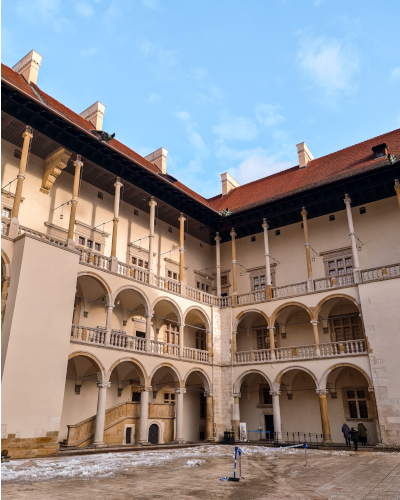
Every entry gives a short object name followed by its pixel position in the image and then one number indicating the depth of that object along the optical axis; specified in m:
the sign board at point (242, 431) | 18.42
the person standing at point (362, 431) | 16.66
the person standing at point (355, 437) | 15.05
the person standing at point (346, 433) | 16.00
